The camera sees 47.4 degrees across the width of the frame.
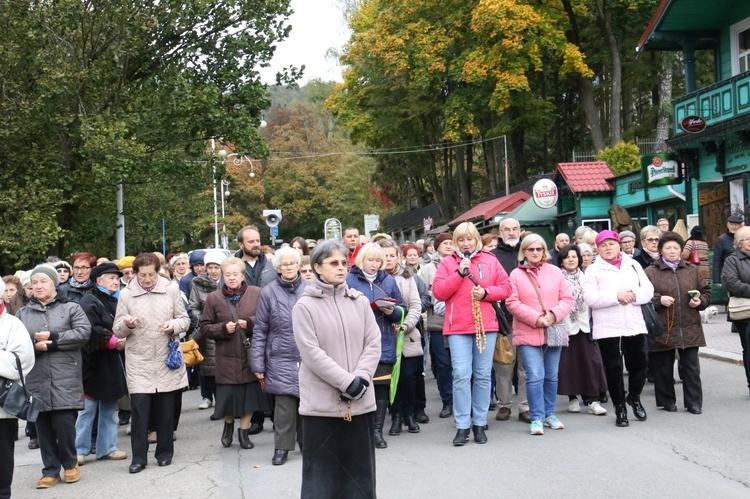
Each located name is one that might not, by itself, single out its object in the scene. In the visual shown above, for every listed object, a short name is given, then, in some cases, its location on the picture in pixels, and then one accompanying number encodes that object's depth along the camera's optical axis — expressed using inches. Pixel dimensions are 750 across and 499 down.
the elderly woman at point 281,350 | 299.9
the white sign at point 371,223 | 1292.2
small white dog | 620.1
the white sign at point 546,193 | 1153.4
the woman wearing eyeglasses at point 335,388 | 194.7
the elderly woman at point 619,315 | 332.8
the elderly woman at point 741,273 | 366.0
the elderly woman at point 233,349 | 324.5
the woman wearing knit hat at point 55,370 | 275.6
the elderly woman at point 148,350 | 295.9
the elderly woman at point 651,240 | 376.2
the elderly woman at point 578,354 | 356.8
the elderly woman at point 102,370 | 307.1
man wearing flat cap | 469.7
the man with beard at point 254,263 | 372.8
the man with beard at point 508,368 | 356.8
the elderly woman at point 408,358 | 344.5
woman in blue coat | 310.8
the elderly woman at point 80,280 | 314.2
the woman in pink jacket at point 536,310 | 320.5
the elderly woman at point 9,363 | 236.4
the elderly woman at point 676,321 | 350.6
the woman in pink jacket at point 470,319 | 311.1
